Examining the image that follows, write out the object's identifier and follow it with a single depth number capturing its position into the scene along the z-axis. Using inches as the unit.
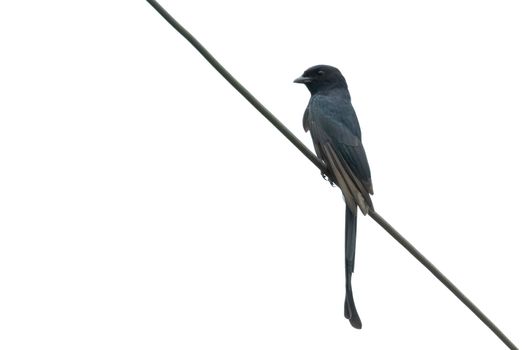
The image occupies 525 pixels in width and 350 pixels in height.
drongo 584.1
